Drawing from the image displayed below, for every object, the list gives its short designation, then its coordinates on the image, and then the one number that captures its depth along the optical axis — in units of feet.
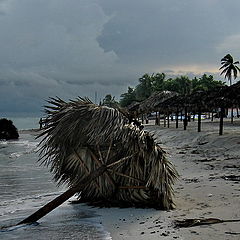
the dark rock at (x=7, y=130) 181.06
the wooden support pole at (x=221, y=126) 72.42
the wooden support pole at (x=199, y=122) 90.08
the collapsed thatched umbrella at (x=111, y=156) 23.44
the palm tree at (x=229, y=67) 237.37
